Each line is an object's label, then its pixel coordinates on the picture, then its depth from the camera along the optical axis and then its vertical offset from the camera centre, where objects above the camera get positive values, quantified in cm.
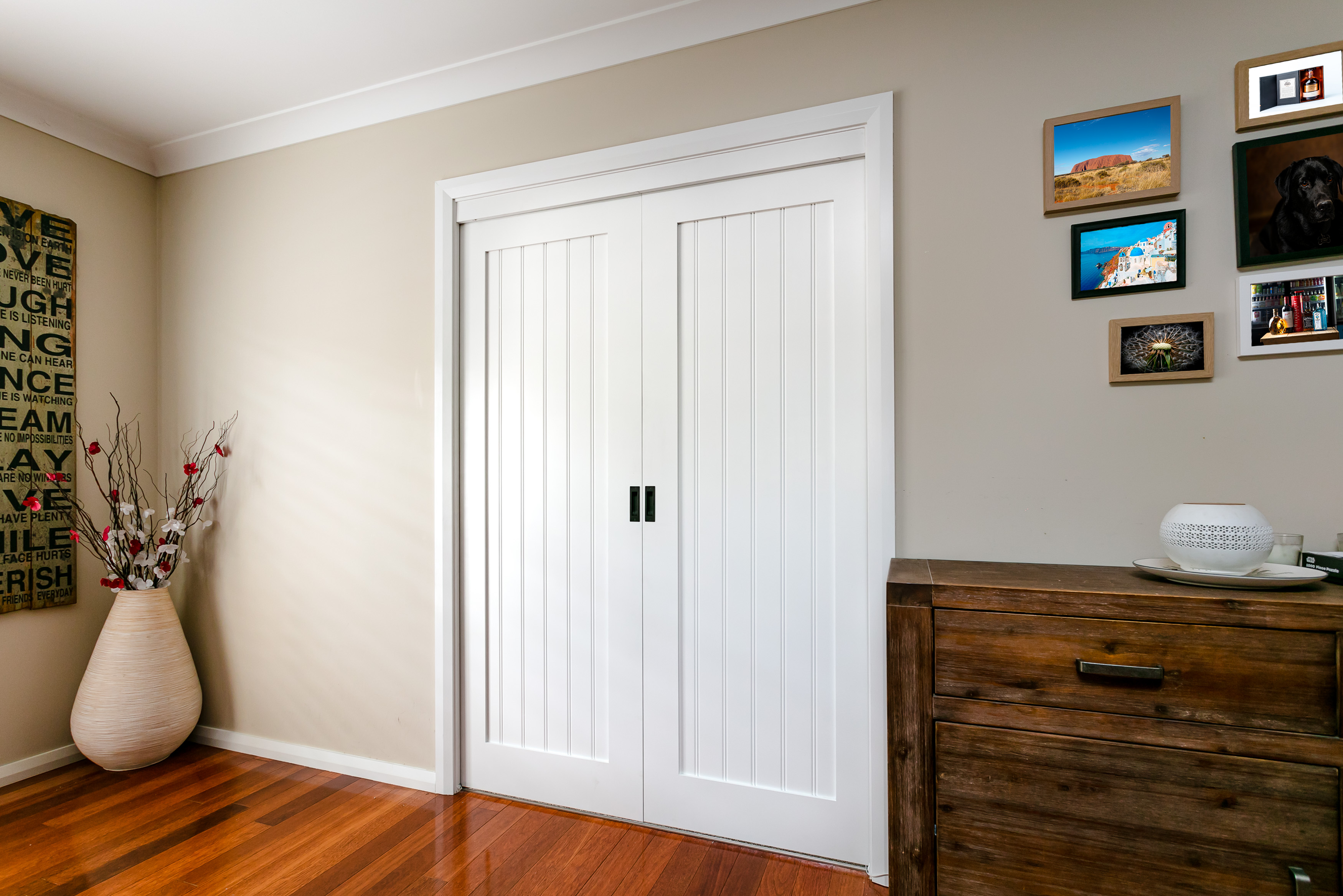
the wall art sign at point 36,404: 250 +20
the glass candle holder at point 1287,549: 148 -22
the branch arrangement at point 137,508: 266 -21
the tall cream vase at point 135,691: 248 -88
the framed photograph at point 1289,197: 151 +57
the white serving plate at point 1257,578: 128 -25
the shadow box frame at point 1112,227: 161 +49
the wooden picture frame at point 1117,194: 161 +68
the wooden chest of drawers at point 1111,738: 120 -55
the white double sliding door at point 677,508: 193 -17
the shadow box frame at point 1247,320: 150 +30
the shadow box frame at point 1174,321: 158 +25
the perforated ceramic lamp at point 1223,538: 134 -18
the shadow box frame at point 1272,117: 151 +80
